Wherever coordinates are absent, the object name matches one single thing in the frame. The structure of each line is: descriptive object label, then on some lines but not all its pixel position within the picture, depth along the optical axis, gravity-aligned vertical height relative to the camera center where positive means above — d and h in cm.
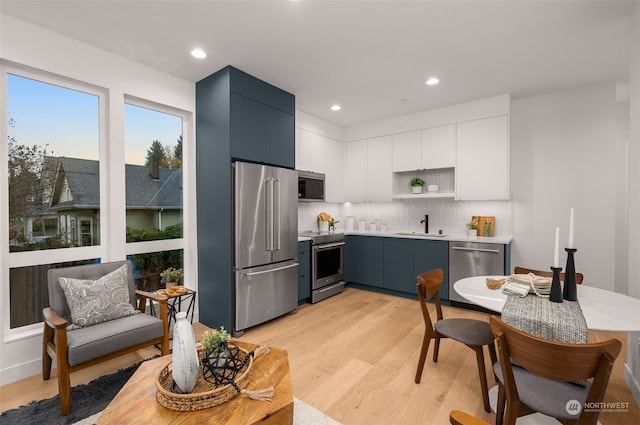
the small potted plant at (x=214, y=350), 153 -72
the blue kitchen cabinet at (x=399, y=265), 430 -82
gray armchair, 195 -89
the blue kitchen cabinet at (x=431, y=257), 402 -66
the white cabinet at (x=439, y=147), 431 +93
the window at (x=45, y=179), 246 +28
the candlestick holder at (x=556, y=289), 176 -47
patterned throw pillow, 226 -70
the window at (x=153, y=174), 312 +40
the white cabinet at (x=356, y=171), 520 +70
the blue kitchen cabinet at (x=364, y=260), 462 -80
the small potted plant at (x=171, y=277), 297 -67
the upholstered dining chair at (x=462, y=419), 89 -64
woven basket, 130 -84
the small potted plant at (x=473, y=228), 425 -27
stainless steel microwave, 439 +36
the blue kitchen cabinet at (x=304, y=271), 400 -83
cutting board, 417 -17
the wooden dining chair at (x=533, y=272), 248 -53
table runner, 147 -57
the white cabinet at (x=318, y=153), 474 +93
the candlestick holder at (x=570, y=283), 180 -45
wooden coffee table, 125 -88
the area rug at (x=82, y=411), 188 -133
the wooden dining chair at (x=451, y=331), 201 -88
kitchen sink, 429 -38
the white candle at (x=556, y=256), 178 -28
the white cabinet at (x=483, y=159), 391 +69
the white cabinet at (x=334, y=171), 505 +69
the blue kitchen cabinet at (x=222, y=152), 314 +65
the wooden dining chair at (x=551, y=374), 114 -67
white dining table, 148 -56
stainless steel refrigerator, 315 -37
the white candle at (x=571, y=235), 175 -16
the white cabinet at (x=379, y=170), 491 +67
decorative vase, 135 -68
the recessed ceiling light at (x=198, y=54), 282 +150
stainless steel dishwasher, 367 -65
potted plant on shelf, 469 +40
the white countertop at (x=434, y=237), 380 -38
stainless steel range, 418 -80
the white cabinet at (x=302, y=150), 448 +92
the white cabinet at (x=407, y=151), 461 +93
